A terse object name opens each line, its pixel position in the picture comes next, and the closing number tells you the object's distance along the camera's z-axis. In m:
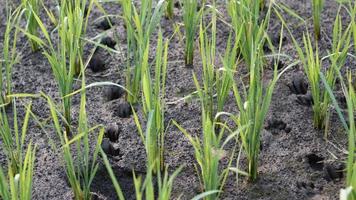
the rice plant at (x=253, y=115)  3.11
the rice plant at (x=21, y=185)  2.97
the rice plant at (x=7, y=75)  3.31
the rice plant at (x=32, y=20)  3.44
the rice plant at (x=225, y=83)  3.21
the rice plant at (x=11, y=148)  3.13
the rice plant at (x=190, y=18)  3.40
